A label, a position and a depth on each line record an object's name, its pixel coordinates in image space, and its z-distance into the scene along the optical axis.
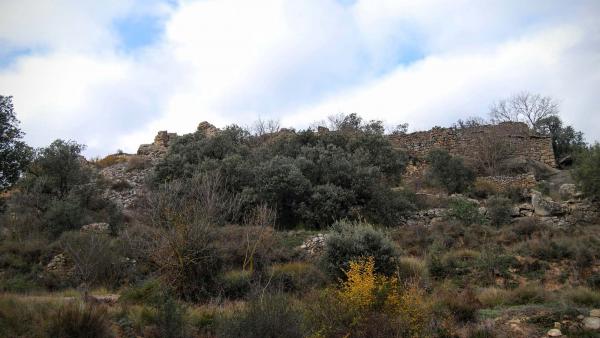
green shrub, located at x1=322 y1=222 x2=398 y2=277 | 13.76
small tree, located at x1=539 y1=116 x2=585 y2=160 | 31.30
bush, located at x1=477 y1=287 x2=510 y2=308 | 11.88
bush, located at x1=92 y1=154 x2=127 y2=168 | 30.72
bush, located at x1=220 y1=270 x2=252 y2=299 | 13.59
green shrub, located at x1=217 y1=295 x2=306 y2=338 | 8.62
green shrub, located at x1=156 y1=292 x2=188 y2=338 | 9.16
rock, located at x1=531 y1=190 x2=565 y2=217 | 18.52
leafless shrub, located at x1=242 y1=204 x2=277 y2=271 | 14.81
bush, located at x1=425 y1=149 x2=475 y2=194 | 23.39
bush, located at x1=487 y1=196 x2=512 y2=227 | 18.28
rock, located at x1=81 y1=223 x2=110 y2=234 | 17.23
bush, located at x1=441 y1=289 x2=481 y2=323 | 10.72
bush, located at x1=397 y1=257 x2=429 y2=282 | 13.55
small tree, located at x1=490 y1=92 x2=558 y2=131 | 34.25
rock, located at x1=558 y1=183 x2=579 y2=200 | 20.15
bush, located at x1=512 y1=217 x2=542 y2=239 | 16.71
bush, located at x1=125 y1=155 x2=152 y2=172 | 28.25
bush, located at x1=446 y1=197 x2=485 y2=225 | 18.21
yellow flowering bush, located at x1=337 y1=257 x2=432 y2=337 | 9.05
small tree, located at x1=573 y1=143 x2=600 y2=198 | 18.66
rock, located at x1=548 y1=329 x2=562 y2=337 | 9.69
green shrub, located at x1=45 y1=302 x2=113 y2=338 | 8.78
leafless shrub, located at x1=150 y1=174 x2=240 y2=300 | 13.38
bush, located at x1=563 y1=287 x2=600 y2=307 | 11.21
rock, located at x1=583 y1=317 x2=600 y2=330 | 9.73
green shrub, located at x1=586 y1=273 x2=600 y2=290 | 12.39
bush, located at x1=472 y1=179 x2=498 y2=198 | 22.80
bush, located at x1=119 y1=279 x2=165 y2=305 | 11.78
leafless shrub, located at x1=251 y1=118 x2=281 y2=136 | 30.69
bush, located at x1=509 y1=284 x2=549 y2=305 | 11.85
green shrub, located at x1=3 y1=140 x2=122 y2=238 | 17.91
